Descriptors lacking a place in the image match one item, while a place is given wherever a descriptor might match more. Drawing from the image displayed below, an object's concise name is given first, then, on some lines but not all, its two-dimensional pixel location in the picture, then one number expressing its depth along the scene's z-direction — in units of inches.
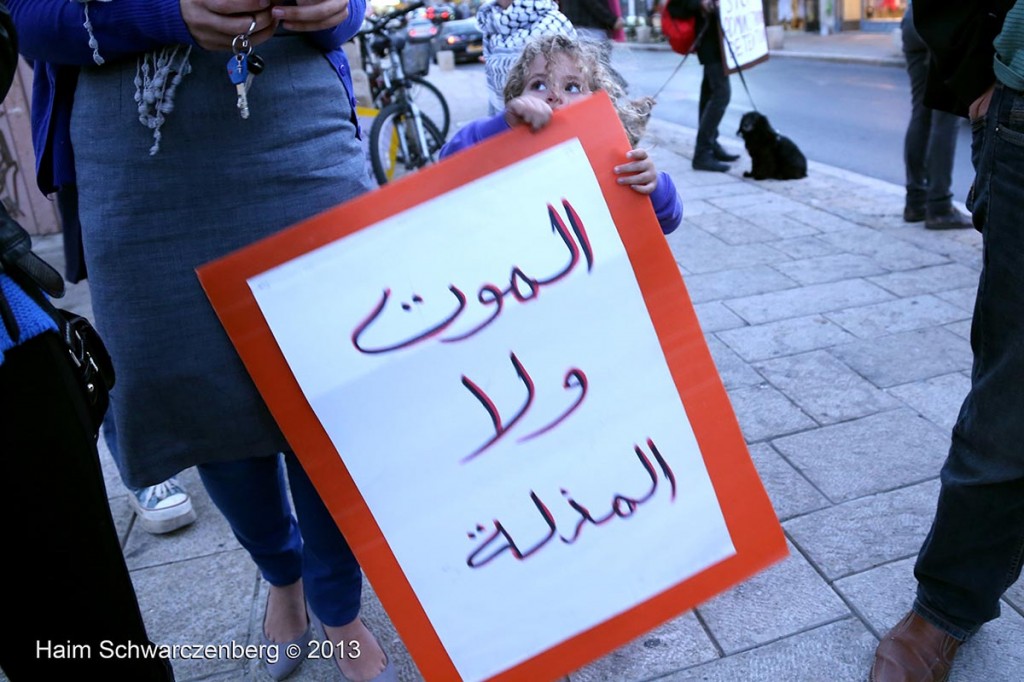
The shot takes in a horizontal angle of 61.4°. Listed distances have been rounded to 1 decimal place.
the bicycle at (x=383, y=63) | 258.3
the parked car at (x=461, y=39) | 922.1
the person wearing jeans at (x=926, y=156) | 188.2
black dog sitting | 248.5
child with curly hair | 69.6
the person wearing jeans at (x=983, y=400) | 63.6
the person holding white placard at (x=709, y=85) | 252.8
